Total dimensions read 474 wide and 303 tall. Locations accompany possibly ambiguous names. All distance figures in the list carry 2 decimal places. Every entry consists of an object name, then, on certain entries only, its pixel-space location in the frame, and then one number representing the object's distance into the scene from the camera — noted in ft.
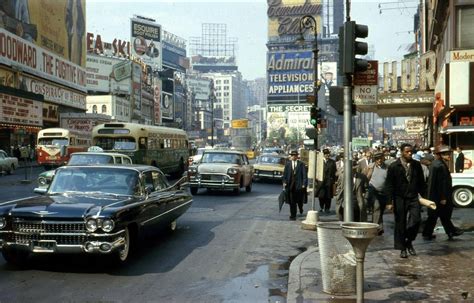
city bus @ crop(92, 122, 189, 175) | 79.92
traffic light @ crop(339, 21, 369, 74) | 24.27
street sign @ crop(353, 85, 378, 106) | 26.40
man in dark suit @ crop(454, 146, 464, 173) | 60.80
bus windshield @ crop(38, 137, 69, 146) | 111.75
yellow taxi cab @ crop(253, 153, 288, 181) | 87.97
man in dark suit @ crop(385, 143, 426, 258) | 27.71
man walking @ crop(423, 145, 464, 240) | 31.99
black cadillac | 23.07
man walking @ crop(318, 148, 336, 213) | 48.91
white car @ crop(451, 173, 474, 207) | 52.80
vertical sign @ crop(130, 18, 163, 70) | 426.92
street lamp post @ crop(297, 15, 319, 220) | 39.45
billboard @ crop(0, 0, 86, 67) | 169.40
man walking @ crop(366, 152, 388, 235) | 35.60
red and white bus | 110.61
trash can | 20.62
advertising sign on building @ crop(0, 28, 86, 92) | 157.28
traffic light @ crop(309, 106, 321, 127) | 56.85
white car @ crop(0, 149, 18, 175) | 101.74
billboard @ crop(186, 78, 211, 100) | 643.62
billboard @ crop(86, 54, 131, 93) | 298.76
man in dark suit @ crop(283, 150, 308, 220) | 43.93
